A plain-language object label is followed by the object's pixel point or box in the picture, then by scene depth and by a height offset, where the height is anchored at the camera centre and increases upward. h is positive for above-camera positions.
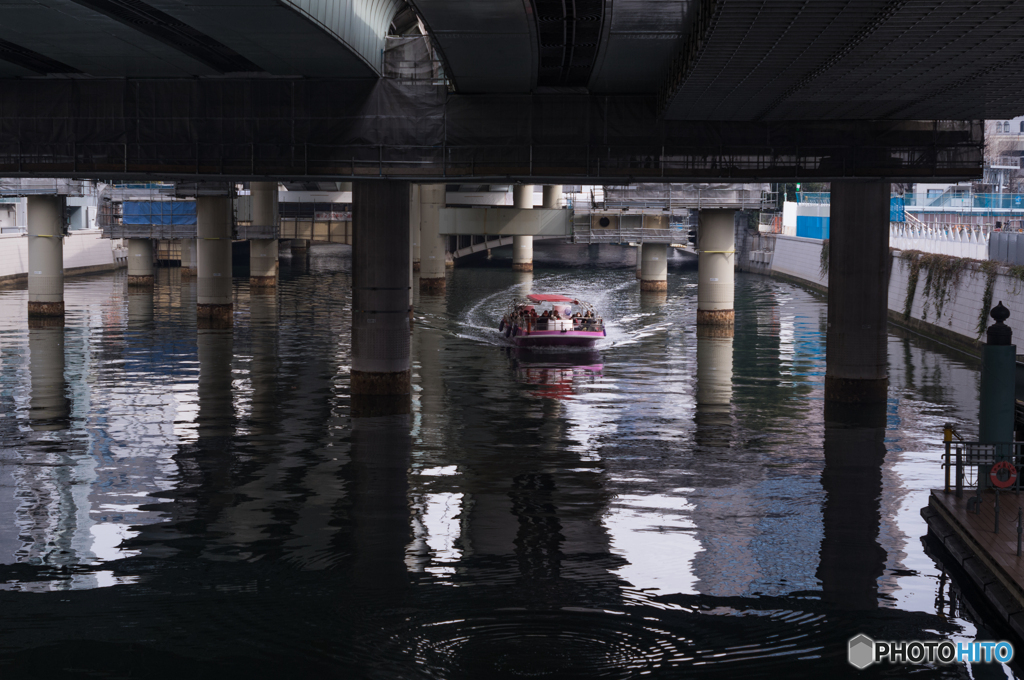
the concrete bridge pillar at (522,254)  131.88 -0.91
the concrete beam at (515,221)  83.12 +1.83
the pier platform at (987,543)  19.08 -5.55
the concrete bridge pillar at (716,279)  70.44 -1.96
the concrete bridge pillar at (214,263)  67.50 -1.08
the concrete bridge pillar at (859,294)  41.44 -1.66
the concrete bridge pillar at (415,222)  103.81 +2.25
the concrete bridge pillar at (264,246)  93.75 -0.10
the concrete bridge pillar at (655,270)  102.50 -2.07
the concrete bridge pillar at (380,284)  40.94 -1.37
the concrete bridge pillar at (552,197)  112.94 +4.90
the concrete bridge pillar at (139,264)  97.00 -1.66
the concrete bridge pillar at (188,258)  110.47 -1.33
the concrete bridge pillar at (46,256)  68.75 -0.73
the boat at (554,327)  59.25 -4.28
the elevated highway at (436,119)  35.19 +4.34
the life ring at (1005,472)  24.48 -4.79
